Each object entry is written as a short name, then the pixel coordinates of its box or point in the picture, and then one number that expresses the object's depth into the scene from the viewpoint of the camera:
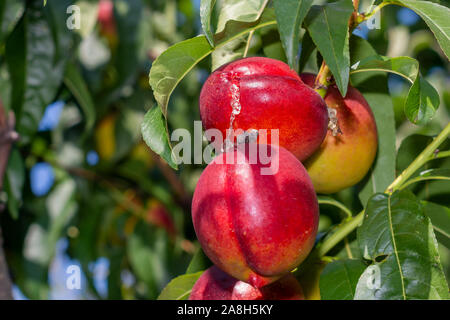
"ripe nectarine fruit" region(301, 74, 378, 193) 0.54
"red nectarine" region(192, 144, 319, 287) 0.47
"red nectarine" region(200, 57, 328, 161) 0.50
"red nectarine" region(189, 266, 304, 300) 0.52
